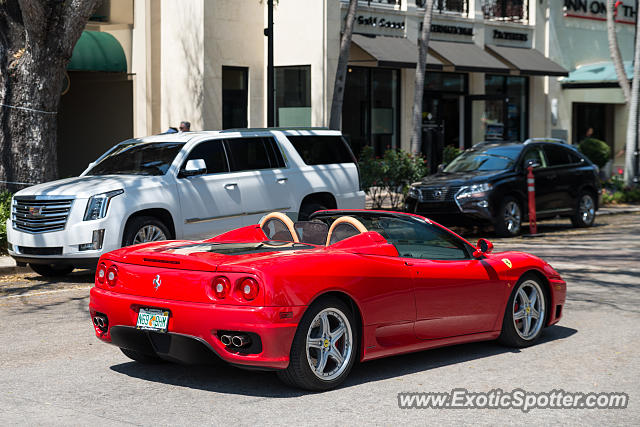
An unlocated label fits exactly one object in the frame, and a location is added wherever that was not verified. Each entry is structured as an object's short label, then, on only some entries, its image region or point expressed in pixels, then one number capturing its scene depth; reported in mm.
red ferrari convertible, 6074
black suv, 17797
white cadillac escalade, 11508
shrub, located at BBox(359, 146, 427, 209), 21219
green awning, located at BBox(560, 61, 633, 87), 34219
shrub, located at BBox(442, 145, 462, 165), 23905
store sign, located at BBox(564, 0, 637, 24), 35438
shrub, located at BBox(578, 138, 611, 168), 31453
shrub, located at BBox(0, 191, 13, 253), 13867
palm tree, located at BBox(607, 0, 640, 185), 27375
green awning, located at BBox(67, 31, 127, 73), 24062
